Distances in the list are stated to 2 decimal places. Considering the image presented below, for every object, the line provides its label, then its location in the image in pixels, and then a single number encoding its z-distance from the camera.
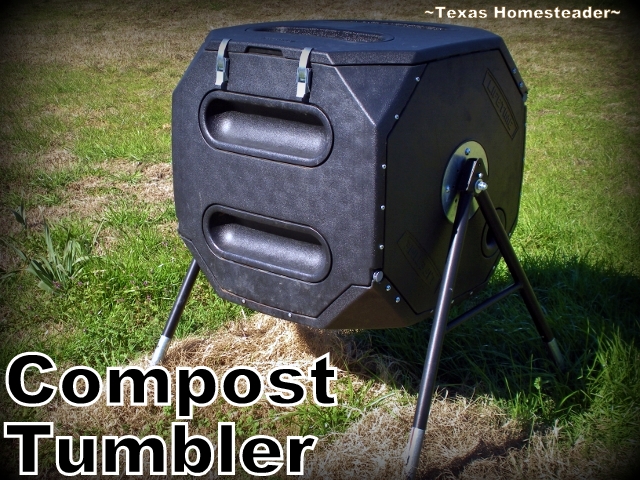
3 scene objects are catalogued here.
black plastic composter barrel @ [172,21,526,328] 1.87
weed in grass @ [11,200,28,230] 3.38
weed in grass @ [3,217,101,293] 3.25
